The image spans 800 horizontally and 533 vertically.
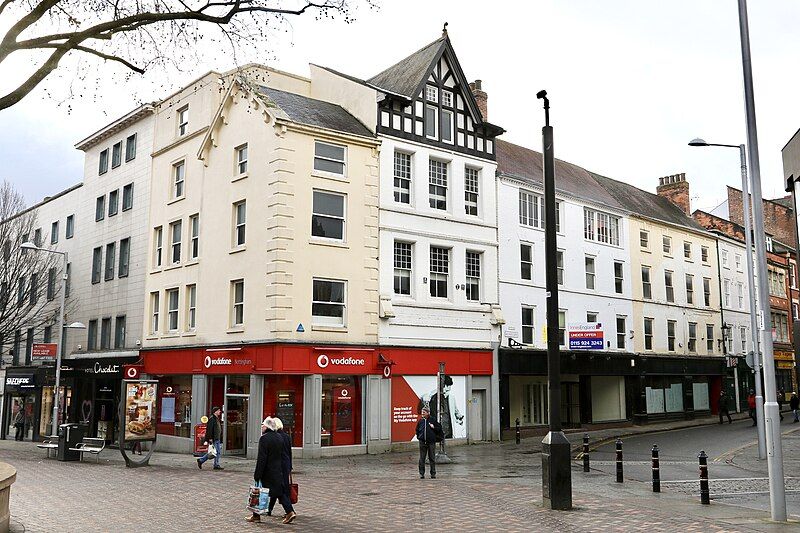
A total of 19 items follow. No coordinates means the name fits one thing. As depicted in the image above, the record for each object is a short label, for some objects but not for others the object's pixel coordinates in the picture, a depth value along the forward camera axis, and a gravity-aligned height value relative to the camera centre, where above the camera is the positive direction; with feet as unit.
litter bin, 83.46 -7.16
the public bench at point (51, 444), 87.30 -8.13
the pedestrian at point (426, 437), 61.87 -5.07
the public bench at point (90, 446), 80.84 -7.80
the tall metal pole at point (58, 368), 106.32 +1.12
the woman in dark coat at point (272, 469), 40.56 -5.09
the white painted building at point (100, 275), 114.32 +16.81
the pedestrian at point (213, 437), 72.54 -5.95
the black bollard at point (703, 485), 45.60 -6.64
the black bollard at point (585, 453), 64.08 -6.60
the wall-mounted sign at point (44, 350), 125.49 +4.32
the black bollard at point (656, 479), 51.71 -7.14
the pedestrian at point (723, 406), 123.91 -4.98
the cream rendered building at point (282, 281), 81.46 +11.07
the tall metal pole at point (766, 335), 39.29 +2.30
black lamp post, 43.47 -0.98
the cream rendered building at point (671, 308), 128.77 +12.43
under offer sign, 101.45 +5.43
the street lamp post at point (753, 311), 66.69 +5.75
